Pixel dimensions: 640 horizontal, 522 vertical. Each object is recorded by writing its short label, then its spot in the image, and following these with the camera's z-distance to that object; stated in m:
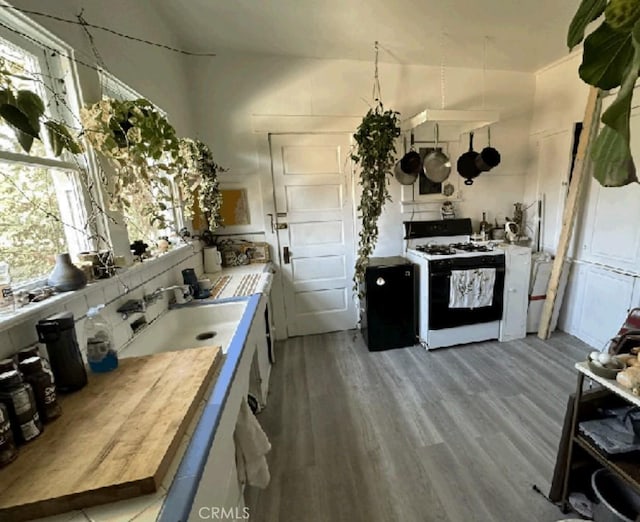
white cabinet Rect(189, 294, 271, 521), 0.75
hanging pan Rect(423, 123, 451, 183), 3.10
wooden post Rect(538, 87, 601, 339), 2.60
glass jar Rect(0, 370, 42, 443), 0.69
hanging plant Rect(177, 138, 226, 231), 1.84
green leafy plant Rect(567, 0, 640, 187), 0.41
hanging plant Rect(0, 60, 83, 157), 0.69
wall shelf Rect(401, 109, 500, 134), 2.60
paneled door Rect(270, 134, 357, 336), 3.03
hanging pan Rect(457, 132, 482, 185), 3.14
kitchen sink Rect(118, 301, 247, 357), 1.49
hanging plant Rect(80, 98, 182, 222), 1.13
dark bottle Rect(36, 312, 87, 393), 0.87
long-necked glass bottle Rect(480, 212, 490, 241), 3.28
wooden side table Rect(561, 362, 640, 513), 1.14
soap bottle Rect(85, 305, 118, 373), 1.02
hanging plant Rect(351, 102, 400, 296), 2.58
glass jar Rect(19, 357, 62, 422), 0.76
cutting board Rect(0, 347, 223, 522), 0.59
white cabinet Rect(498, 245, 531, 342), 2.89
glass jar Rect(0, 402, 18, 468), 0.65
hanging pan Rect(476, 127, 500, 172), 3.05
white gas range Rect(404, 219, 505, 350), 2.79
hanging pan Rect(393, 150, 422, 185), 3.00
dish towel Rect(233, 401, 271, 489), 1.27
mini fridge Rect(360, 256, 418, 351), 2.87
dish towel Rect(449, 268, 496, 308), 2.80
